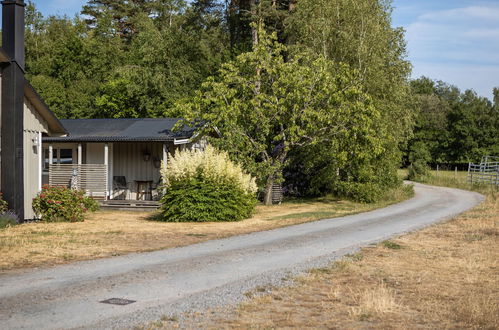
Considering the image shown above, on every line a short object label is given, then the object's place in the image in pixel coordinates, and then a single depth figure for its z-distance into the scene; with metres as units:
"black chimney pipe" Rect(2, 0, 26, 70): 16.73
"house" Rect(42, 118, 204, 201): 24.45
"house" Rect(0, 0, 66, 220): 16.56
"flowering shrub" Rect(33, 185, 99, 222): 17.56
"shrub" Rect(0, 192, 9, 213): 16.18
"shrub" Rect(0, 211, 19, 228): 15.64
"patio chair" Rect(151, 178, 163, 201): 25.20
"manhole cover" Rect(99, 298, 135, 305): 7.30
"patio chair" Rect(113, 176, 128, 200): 25.88
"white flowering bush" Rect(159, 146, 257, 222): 17.83
